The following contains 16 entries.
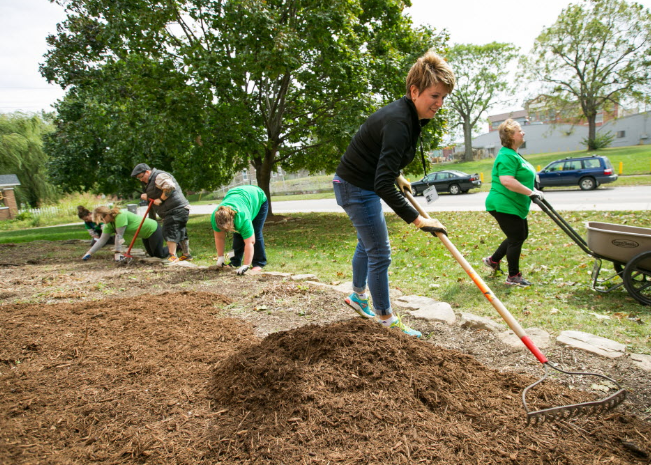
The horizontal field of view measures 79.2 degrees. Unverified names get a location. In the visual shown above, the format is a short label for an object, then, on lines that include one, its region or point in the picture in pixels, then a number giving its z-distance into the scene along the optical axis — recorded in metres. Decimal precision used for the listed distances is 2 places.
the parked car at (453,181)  20.50
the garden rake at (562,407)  1.91
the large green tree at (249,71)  10.09
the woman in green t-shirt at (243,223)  5.17
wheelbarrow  3.68
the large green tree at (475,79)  45.07
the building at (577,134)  46.34
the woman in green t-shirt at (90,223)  9.08
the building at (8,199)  28.12
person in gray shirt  7.15
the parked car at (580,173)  16.23
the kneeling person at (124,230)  7.12
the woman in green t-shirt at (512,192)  4.39
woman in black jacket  2.53
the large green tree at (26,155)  28.55
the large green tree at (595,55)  34.12
